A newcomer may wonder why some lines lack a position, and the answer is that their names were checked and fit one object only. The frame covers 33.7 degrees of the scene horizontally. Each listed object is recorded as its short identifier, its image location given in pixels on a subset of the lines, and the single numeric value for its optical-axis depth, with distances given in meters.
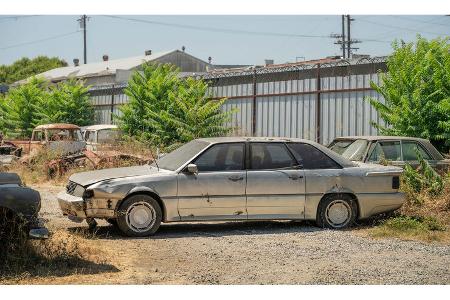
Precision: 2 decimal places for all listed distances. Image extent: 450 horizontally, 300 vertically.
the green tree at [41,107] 31.48
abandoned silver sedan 10.45
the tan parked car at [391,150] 13.25
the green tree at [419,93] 16.16
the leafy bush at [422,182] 12.33
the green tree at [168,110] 20.52
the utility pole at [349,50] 44.78
